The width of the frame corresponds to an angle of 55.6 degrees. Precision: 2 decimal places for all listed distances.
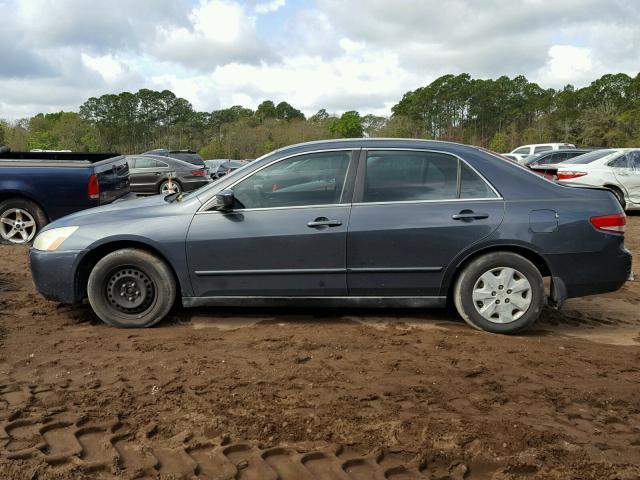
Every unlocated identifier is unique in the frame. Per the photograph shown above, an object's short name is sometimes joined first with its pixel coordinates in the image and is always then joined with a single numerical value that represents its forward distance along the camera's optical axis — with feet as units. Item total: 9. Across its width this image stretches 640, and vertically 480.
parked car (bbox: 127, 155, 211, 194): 63.00
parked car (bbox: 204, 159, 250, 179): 90.16
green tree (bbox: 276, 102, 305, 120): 303.27
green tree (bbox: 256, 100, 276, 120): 302.66
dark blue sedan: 15.96
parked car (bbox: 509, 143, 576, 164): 90.59
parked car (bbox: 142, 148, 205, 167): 76.02
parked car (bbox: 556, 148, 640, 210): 43.88
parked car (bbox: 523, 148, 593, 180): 65.46
